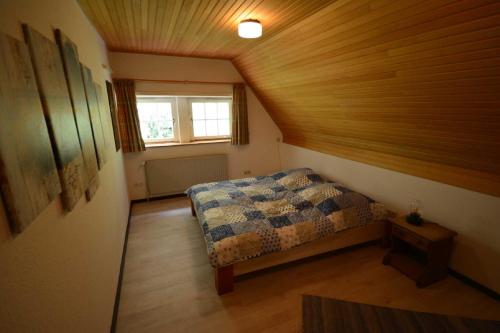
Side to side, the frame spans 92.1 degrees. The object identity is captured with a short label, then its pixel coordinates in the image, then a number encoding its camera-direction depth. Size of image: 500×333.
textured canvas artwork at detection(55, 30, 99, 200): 1.28
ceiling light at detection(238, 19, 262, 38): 2.12
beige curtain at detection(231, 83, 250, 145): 4.30
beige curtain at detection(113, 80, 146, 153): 3.64
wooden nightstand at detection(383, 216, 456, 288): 2.06
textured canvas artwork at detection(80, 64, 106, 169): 1.69
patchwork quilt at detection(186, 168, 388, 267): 2.13
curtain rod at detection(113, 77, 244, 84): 3.66
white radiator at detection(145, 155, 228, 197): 4.11
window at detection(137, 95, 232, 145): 4.12
